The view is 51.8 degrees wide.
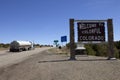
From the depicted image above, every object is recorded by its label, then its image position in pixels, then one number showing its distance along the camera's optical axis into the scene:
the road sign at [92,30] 11.72
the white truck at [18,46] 29.57
